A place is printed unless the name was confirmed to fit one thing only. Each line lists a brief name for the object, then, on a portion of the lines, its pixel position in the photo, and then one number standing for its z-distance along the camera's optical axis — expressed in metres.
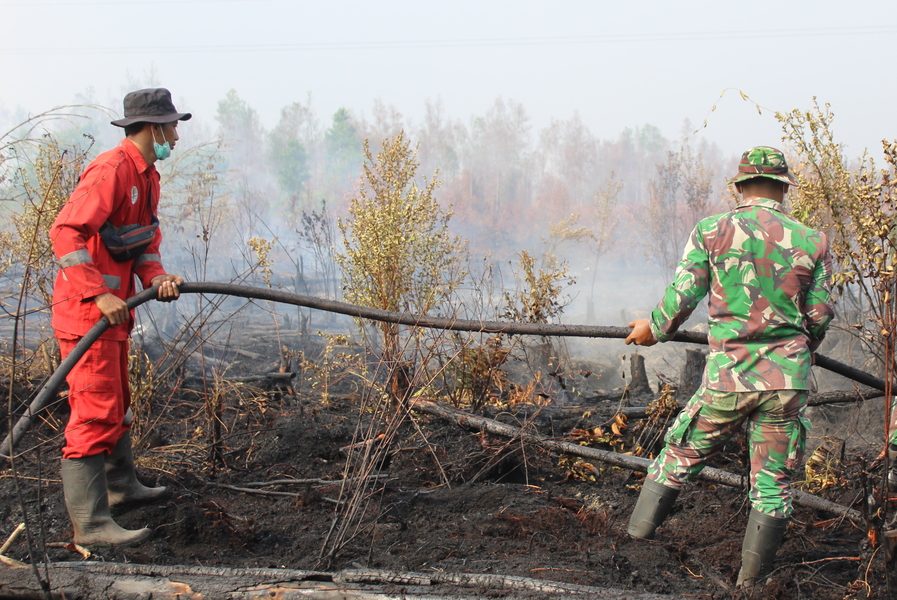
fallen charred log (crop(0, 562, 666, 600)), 2.95
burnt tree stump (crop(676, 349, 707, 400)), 8.56
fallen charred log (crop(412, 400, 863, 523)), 4.04
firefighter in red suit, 3.79
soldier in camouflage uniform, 3.43
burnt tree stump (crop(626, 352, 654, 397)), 8.48
